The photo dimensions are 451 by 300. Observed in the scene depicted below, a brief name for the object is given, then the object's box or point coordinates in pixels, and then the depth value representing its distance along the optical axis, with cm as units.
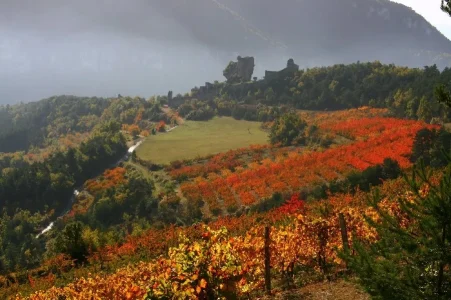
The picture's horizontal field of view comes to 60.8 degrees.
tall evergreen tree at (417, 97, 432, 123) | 8944
